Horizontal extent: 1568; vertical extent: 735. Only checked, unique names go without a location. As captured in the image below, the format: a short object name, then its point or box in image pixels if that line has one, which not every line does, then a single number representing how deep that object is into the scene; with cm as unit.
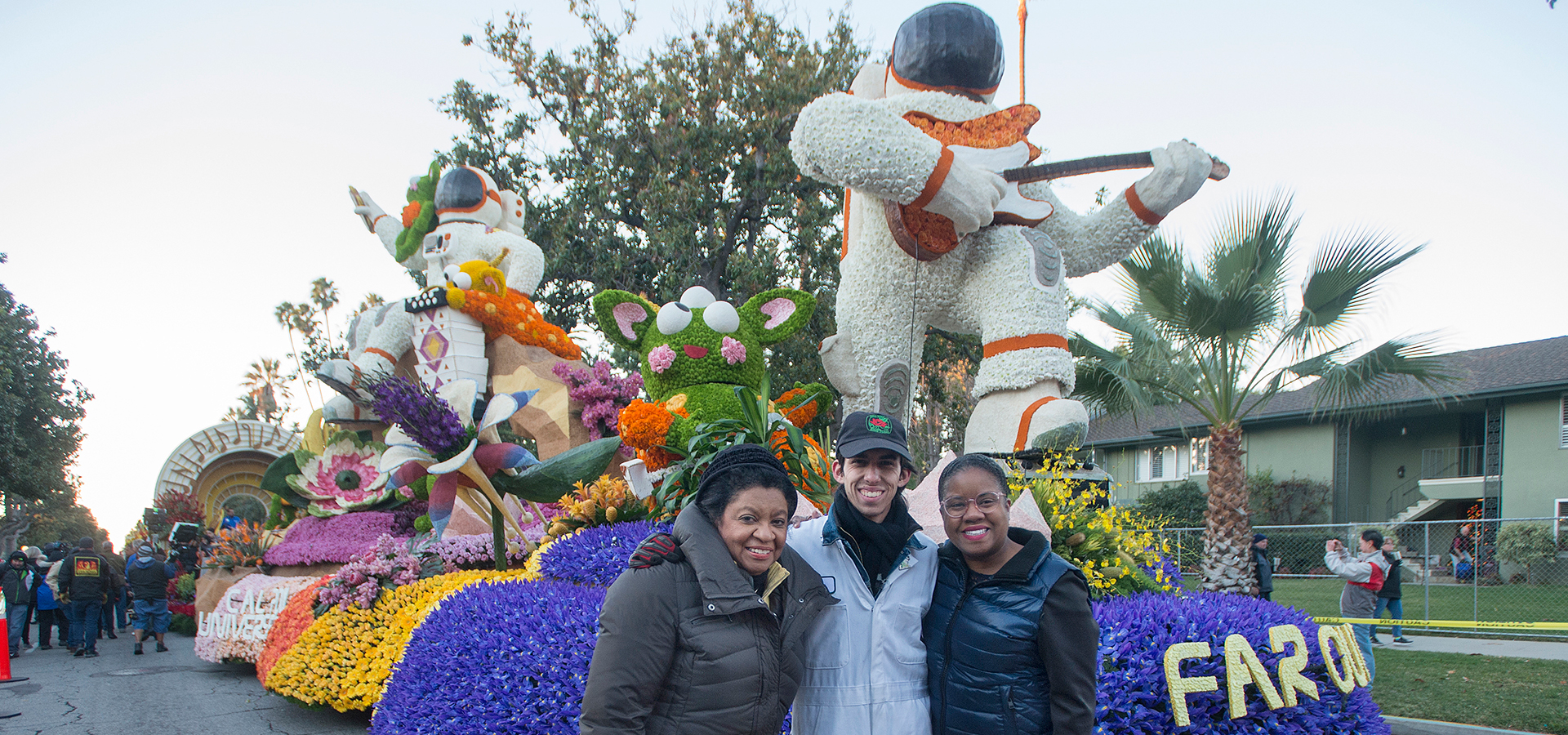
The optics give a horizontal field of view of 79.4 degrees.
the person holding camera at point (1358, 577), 824
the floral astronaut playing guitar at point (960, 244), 494
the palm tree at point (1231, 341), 804
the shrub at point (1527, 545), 1445
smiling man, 215
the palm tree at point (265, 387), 4025
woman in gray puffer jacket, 185
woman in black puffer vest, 206
